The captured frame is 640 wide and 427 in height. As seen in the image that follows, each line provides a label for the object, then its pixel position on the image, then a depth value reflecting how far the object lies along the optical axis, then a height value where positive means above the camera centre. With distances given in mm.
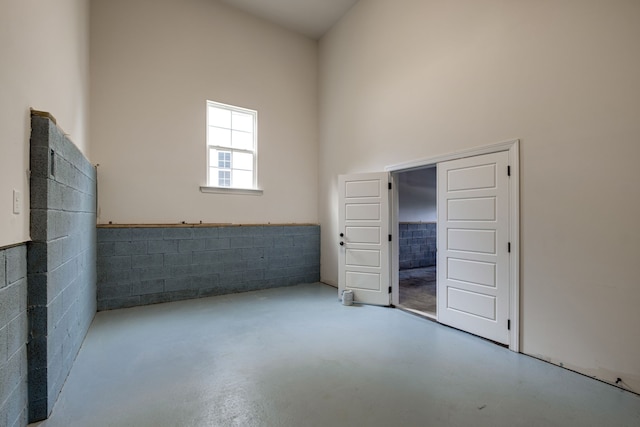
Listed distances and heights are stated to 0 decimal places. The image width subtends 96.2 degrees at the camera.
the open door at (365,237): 4292 -360
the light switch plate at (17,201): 1560 +65
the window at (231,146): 4977 +1193
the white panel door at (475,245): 2973 -353
